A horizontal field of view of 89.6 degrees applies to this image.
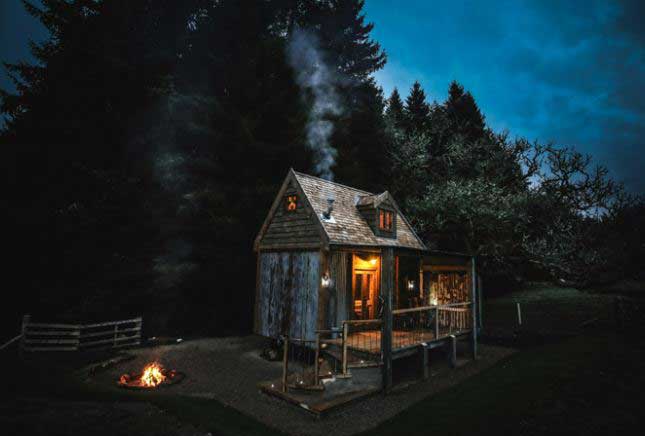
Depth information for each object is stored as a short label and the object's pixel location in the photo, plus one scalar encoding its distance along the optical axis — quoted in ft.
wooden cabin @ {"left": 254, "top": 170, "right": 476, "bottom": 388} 41.73
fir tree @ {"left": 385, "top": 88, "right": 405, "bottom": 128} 94.12
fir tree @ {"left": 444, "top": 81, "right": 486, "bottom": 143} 113.29
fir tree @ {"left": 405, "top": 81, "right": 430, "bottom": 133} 119.34
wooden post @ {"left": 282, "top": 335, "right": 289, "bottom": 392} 31.04
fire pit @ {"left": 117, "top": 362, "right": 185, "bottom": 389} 32.07
